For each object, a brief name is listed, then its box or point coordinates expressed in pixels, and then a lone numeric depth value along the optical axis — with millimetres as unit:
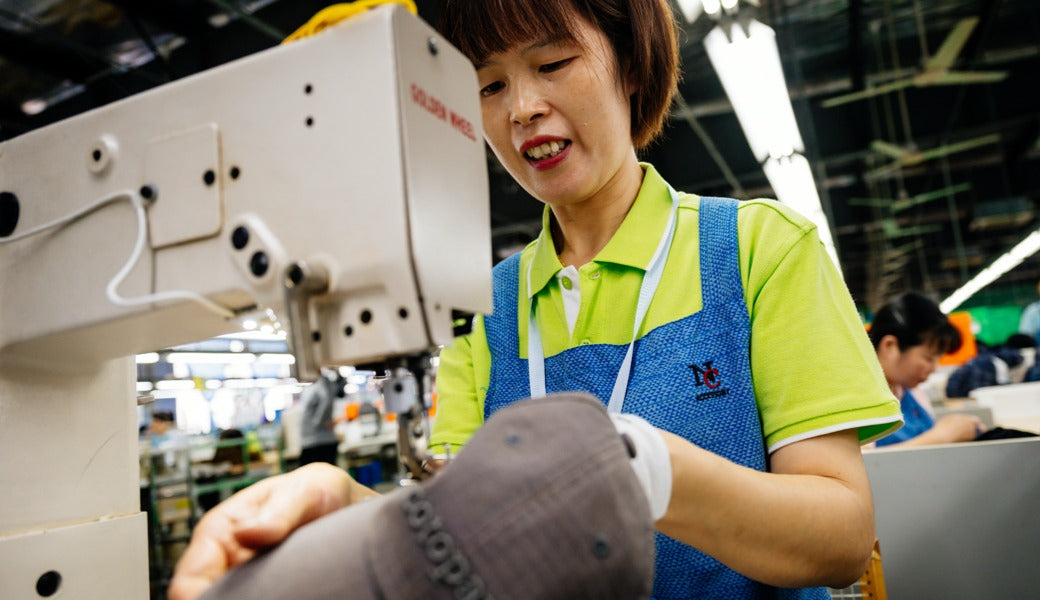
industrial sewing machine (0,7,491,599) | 671
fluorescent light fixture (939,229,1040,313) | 8351
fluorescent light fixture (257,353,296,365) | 11002
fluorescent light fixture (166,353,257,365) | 8117
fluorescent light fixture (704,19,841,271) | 3125
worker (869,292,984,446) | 3361
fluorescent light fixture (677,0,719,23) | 2994
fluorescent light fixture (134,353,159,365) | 7566
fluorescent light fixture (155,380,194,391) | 9164
